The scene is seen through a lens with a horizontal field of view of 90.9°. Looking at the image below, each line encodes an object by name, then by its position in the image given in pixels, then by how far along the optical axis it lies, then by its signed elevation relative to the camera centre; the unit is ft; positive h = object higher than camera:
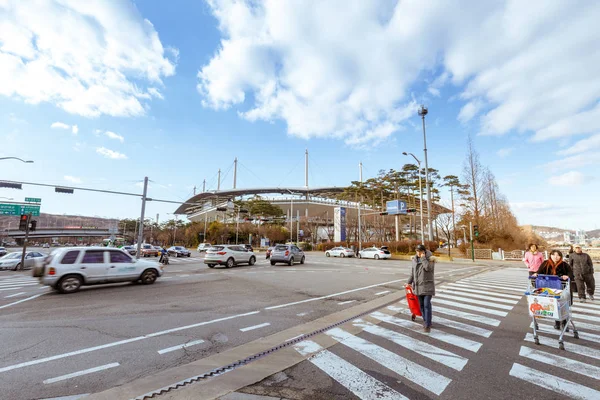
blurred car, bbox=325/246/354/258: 128.77 -3.38
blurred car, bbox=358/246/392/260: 117.70 -3.32
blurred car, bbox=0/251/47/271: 76.02 -5.49
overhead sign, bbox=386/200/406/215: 122.19 +16.20
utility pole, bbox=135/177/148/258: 83.99 +12.27
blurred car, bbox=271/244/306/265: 79.20 -2.82
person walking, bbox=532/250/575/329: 21.09 -1.35
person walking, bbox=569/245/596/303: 30.63 -2.41
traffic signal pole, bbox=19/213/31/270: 70.95 -4.36
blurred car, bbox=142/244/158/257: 130.21 -4.11
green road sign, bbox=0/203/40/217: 120.26 +12.67
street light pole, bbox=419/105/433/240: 84.69 +30.84
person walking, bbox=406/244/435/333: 20.07 -2.40
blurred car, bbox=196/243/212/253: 173.75 -3.19
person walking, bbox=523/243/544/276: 29.73 -1.10
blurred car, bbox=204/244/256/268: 70.18 -3.11
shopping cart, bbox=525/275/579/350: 16.98 -3.15
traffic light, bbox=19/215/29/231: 70.64 +4.26
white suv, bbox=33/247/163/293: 34.42 -3.36
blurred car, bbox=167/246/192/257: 129.38 -4.25
